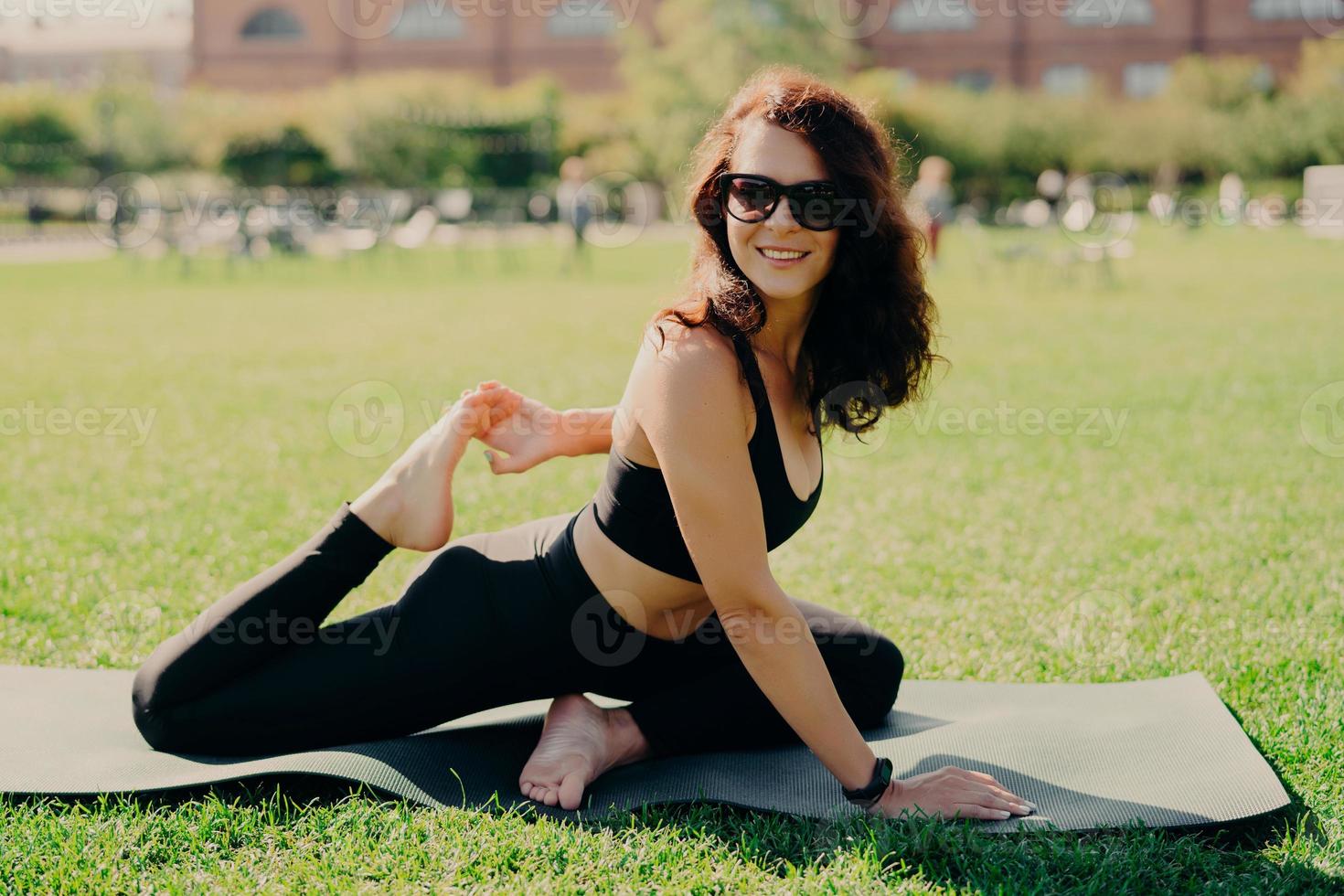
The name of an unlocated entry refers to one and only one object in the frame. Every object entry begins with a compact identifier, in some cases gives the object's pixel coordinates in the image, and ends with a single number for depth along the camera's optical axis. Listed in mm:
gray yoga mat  2406
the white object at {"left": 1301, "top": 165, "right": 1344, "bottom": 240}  21758
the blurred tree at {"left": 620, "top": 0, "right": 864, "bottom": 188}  34094
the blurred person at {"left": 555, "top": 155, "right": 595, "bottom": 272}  17656
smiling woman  2223
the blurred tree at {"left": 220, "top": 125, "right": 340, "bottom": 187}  30234
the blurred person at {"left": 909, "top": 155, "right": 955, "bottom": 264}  14922
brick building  43562
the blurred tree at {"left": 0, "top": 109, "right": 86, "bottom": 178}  32688
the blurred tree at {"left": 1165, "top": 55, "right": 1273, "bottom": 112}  36219
